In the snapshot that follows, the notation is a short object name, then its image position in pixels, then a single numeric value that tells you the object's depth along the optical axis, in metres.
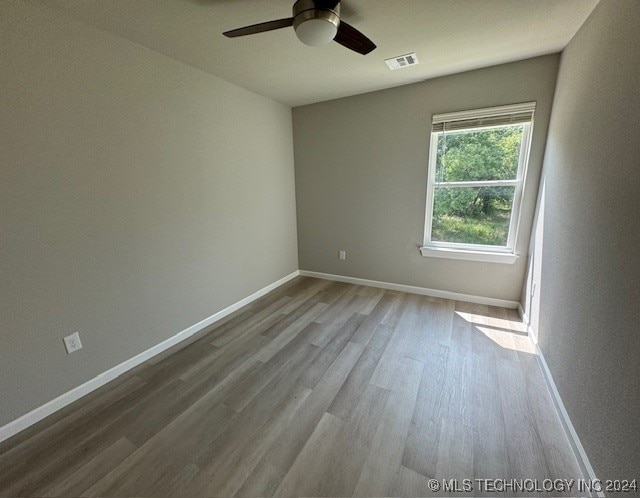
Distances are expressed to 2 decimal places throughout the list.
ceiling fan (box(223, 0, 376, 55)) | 1.34
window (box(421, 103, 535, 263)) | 2.56
